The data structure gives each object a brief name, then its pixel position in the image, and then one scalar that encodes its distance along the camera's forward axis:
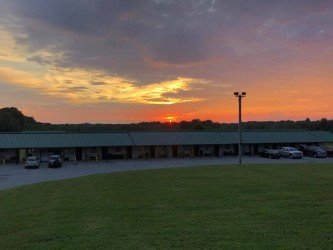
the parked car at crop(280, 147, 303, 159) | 60.41
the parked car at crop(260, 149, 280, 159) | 61.78
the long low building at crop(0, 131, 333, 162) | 58.75
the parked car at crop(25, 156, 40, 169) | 49.62
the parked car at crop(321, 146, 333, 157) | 64.50
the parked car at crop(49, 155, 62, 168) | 50.69
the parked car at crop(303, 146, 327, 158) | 62.40
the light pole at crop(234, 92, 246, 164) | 45.61
